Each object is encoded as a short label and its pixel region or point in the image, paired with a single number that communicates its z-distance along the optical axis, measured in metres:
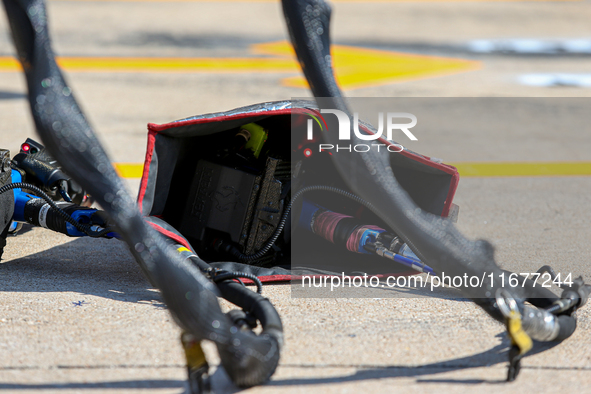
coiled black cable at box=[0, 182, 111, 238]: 5.93
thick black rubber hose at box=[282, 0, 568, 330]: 4.41
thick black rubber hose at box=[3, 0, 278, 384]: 3.75
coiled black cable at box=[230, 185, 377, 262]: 6.21
